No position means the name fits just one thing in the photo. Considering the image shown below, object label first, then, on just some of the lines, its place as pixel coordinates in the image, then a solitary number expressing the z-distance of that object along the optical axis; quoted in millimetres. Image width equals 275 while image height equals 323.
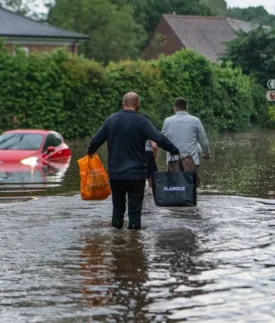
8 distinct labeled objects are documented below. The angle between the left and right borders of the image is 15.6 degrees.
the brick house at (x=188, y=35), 79125
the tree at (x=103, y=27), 70375
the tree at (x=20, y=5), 90562
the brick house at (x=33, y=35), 55250
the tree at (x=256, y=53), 56000
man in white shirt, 14406
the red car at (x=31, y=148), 24188
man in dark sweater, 11805
